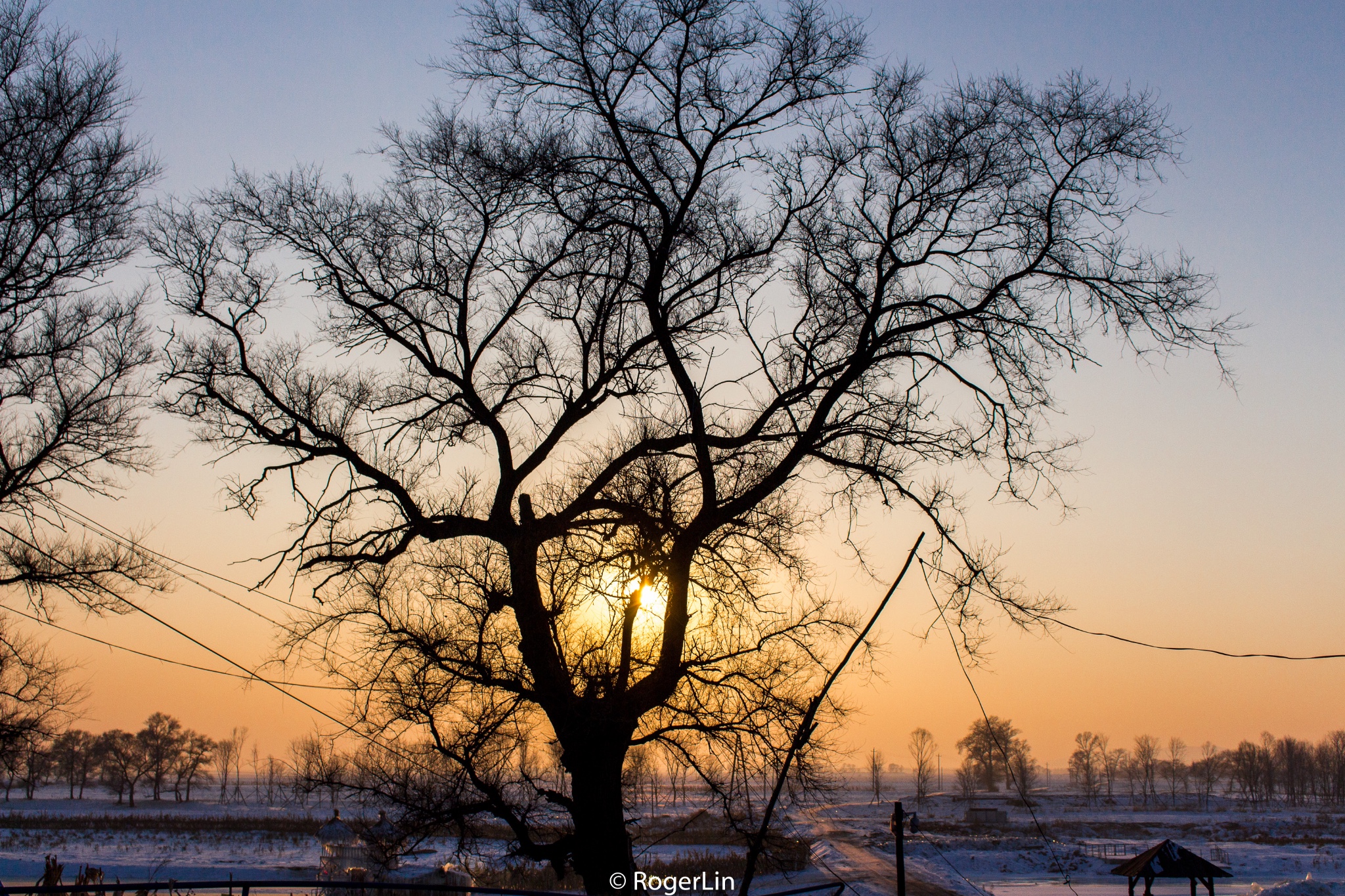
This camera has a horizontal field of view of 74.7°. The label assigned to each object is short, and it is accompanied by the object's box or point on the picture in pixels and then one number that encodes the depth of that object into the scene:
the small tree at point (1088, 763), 156.80
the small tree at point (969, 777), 138.38
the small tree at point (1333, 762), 127.56
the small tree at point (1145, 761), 162.44
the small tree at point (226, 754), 156.00
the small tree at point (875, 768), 128.12
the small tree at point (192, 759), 116.69
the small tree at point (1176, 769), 173.39
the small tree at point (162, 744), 112.06
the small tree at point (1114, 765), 176.75
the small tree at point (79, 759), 111.75
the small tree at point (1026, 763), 142.50
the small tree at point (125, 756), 109.50
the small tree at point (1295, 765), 131.93
